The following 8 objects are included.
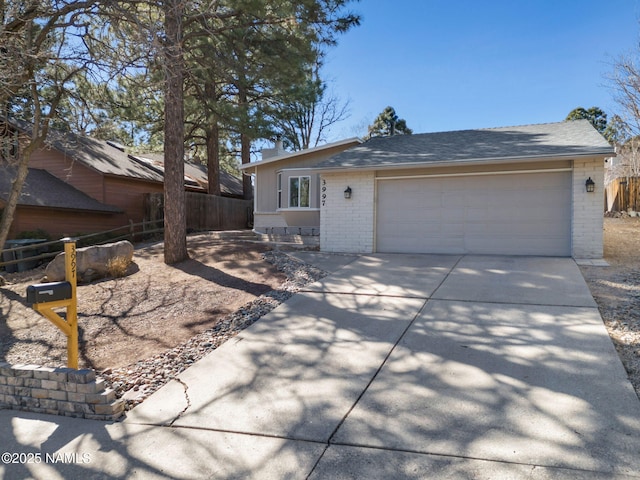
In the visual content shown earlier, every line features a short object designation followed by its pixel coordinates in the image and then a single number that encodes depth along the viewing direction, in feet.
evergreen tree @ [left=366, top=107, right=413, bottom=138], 114.93
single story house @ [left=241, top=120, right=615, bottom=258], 31.58
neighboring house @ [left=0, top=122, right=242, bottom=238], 56.85
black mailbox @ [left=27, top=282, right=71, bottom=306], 11.75
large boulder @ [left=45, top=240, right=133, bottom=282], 29.94
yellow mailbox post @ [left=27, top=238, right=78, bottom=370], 11.82
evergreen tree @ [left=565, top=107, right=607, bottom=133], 111.06
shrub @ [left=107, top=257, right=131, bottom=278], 30.81
